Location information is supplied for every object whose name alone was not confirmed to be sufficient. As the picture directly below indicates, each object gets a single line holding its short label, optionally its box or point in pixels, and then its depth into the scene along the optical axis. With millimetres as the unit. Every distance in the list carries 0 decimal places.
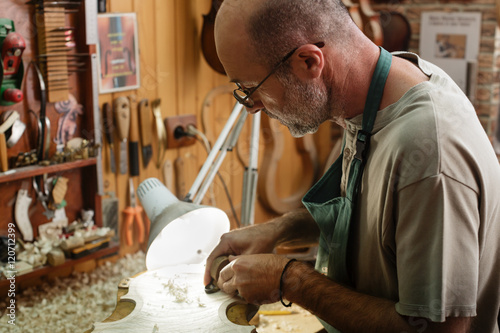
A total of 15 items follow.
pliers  2559
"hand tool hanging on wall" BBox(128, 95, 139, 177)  2521
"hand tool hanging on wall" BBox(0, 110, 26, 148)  1979
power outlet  2713
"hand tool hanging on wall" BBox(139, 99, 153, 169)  2547
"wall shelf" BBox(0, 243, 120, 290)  1998
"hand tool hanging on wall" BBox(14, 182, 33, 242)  2119
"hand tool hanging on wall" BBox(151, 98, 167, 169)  2602
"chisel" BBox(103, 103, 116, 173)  2411
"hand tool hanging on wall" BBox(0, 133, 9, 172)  1938
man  1049
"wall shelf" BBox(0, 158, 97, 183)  1953
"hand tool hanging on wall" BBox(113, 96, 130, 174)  2414
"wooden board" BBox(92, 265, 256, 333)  1326
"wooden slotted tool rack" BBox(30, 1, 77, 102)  2043
